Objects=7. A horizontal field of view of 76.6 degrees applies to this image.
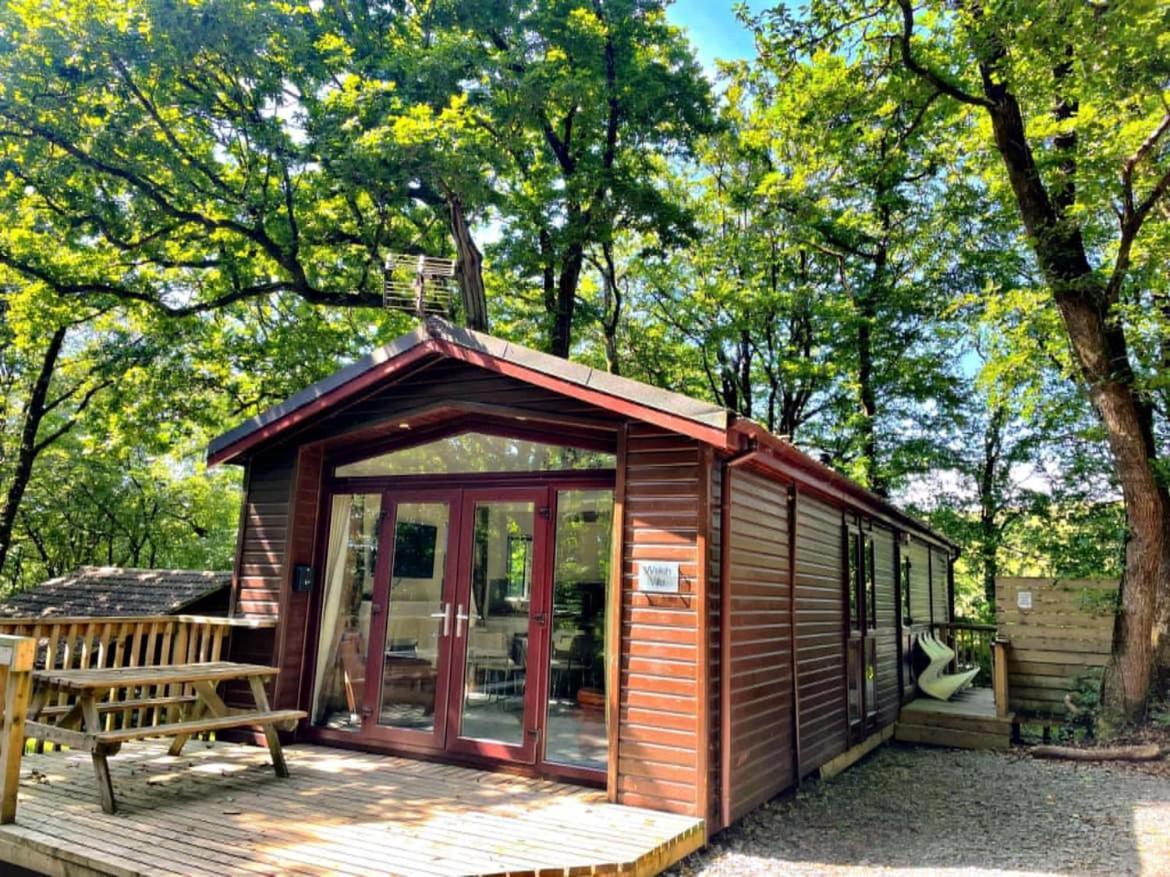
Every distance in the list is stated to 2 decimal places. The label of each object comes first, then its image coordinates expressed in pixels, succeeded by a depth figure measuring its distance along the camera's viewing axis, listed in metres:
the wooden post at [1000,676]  8.40
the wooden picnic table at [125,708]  3.96
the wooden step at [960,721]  8.11
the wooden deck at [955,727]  8.09
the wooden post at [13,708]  3.81
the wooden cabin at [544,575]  4.51
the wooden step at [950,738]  8.05
